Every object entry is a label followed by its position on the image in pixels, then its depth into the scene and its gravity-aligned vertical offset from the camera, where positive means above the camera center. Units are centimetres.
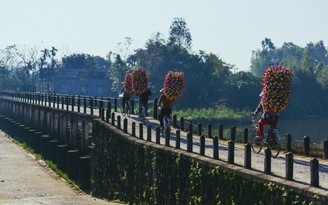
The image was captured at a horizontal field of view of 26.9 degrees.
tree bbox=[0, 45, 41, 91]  13812 +323
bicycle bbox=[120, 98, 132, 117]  3994 -129
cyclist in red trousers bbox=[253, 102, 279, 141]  2052 -96
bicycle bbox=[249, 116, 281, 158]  1992 -158
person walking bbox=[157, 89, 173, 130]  2792 -80
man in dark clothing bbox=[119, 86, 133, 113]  3958 -65
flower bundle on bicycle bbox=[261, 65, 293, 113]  2020 +3
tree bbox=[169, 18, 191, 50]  15562 +1261
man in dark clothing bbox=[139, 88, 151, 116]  3400 -64
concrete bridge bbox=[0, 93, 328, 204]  1588 -211
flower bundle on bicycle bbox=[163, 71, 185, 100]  2945 +7
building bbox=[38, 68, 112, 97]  14091 +68
